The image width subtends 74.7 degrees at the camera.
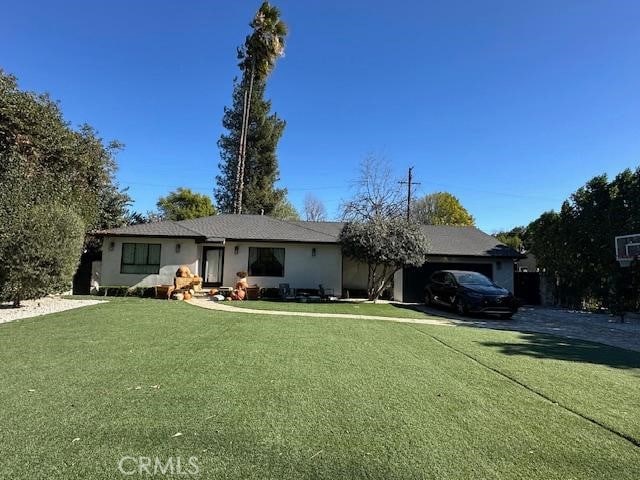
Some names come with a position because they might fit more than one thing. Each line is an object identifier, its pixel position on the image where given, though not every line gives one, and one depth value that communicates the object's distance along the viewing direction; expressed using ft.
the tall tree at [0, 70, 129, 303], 38.50
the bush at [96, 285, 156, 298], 59.26
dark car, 45.85
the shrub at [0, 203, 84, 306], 38.11
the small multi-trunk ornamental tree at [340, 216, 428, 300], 54.80
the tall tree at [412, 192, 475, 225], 142.41
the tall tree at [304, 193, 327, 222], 148.36
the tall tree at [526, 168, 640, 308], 54.95
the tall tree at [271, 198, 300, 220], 114.07
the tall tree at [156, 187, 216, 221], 126.31
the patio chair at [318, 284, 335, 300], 60.53
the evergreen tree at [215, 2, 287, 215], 106.83
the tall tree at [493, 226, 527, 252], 123.73
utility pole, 91.40
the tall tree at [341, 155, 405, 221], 64.32
